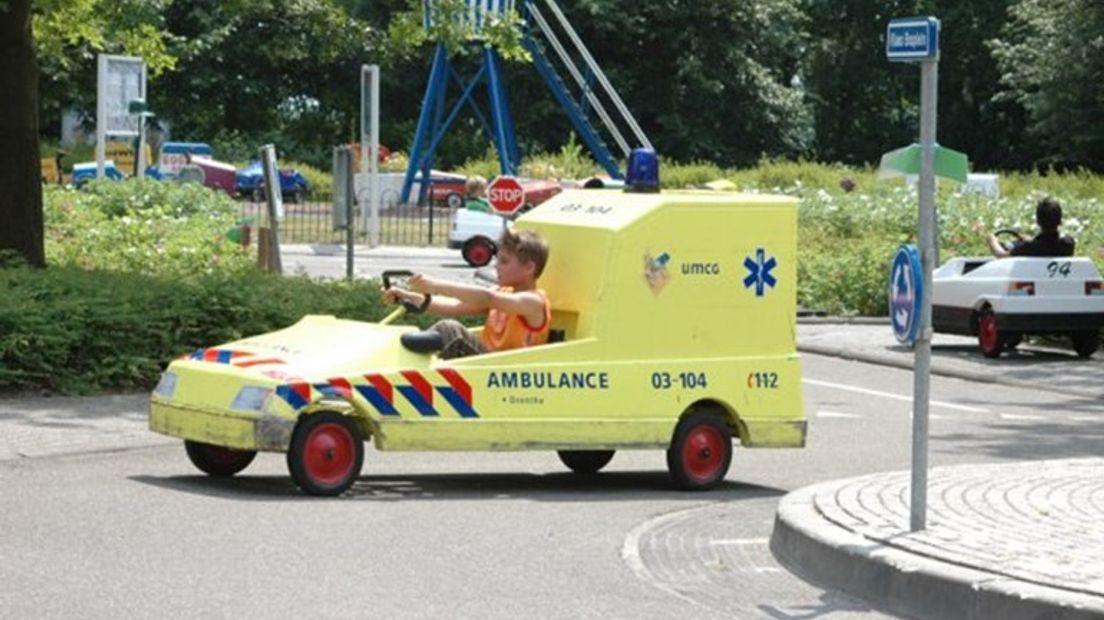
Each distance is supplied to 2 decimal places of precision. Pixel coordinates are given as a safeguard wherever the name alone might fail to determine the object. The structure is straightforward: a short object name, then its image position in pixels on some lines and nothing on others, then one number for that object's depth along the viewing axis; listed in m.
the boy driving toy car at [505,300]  14.23
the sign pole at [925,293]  11.09
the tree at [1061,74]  71.44
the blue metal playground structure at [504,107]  59.59
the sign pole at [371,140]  47.72
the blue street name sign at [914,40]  11.15
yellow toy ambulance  13.60
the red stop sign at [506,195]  34.94
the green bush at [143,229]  26.19
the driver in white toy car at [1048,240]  26.47
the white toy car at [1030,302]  25.91
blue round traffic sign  11.07
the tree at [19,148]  21.97
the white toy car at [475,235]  42.47
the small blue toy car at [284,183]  65.00
